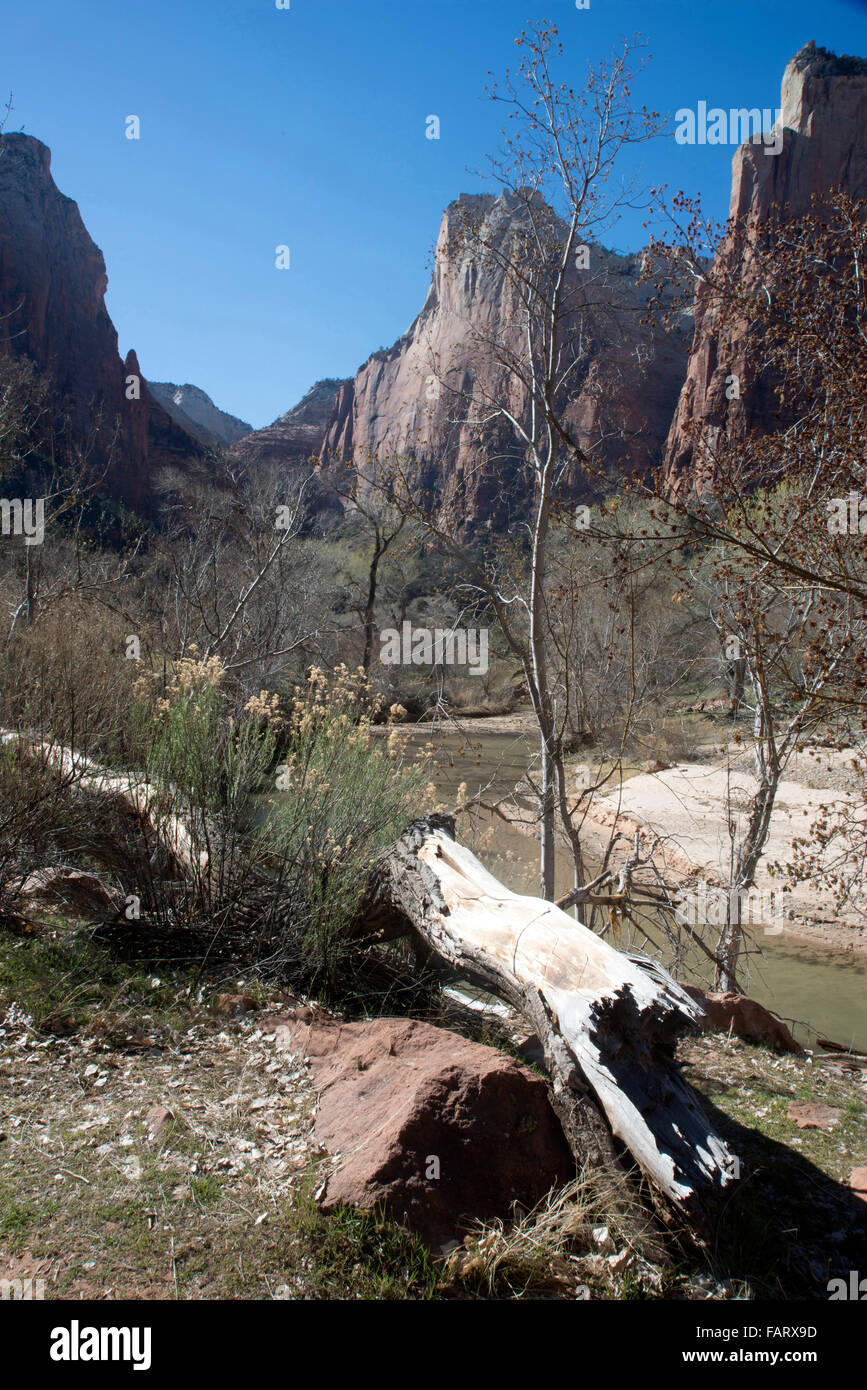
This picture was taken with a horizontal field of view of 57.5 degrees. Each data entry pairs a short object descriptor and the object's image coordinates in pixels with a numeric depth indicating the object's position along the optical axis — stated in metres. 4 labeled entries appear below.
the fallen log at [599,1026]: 2.62
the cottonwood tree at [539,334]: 6.56
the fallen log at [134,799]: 5.00
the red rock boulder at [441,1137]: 2.65
